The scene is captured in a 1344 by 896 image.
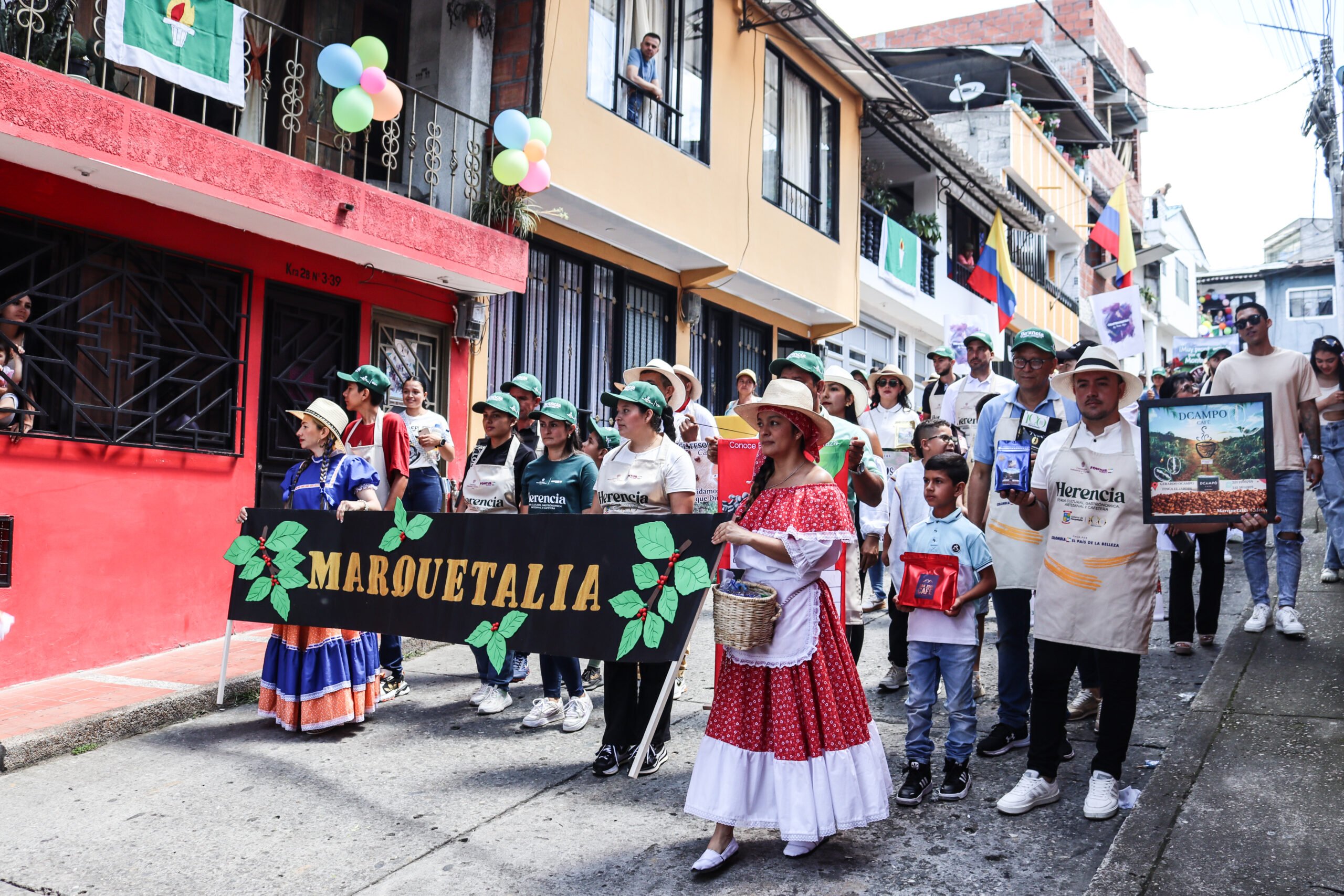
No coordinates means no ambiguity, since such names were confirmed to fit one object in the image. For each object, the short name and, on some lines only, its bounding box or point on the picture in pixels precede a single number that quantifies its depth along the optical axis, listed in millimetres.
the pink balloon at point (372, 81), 7629
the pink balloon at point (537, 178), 9148
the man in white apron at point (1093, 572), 3953
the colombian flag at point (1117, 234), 19219
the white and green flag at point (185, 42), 6684
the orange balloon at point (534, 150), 8977
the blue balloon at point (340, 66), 7449
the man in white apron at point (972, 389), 6801
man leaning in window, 11141
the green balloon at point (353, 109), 7531
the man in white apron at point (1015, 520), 4641
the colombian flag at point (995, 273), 18203
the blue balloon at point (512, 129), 8781
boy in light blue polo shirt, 4312
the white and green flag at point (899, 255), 17500
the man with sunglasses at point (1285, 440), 6020
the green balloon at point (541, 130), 9102
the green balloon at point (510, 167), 8836
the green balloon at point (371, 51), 7777
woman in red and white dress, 3658
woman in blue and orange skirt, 5652
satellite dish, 23766
